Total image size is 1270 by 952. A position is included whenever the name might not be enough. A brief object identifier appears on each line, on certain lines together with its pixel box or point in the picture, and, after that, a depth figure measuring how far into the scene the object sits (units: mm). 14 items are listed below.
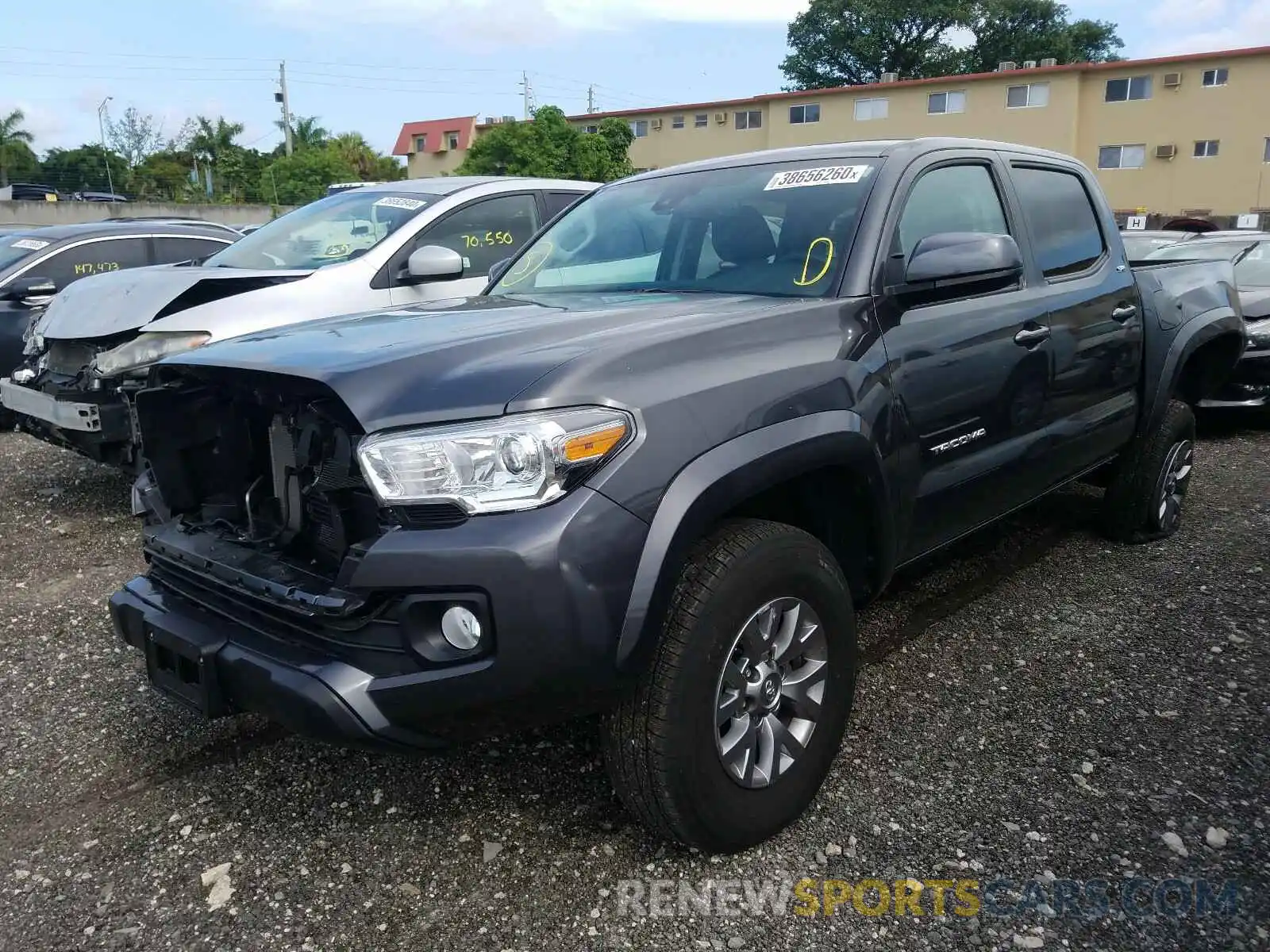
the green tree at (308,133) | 60625
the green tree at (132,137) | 55469
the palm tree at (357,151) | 54719
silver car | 5000
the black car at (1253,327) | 7133
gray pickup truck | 2018
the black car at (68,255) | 7617
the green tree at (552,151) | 39344
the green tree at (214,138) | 54344
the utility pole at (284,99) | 49509
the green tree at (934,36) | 52656
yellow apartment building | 33594
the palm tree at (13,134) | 50438
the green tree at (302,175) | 44188
